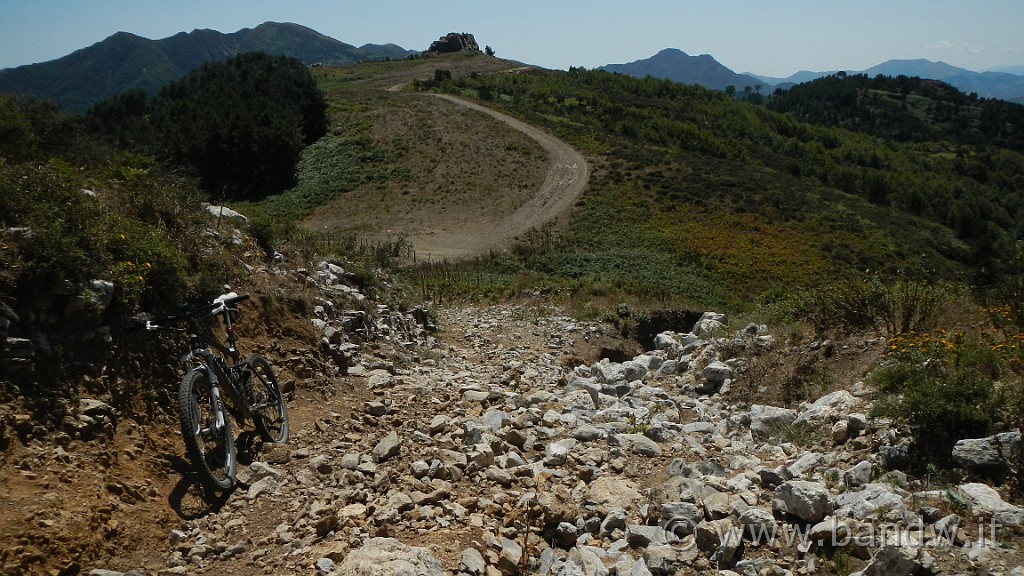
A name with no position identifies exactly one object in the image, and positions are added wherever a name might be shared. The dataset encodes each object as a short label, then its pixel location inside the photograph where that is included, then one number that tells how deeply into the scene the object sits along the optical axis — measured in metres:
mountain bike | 4.28
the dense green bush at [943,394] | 4.70
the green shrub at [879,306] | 7.77
